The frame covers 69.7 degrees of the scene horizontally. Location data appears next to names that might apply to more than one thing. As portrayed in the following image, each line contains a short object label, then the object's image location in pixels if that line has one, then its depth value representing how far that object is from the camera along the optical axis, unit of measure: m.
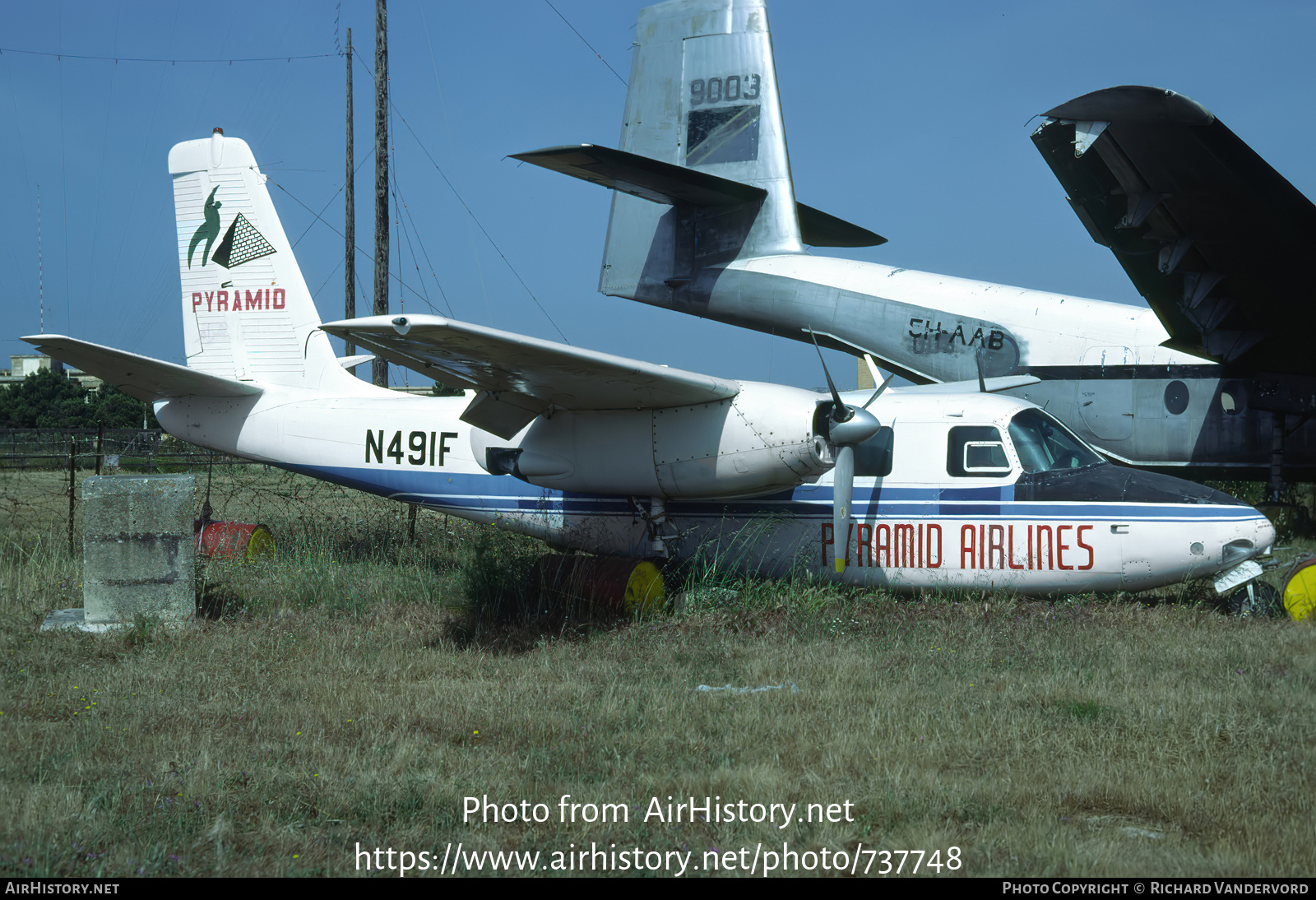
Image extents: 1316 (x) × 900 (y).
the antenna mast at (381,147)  16.45
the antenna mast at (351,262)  21.84
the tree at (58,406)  53.91
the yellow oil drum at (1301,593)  8.24
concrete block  8.37
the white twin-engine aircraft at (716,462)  8.33
